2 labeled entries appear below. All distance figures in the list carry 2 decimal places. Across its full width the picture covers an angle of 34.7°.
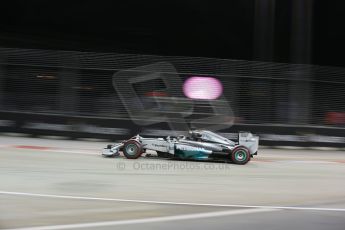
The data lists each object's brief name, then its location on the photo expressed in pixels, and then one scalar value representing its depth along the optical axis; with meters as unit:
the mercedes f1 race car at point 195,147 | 12.59
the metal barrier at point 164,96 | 18.20
